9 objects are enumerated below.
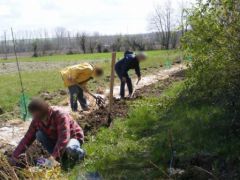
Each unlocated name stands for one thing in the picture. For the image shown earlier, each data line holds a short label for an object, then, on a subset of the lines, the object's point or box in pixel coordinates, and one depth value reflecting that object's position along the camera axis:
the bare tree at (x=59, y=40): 85.63
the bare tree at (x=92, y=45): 70.94
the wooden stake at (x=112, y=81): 8.79
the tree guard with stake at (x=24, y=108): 10.03
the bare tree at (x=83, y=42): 72.81
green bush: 6.63
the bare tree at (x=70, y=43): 72.85
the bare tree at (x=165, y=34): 58.44
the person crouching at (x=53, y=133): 5.84
